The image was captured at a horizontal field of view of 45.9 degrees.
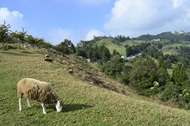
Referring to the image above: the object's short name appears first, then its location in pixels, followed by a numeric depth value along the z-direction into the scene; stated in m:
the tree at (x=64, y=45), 80.61
